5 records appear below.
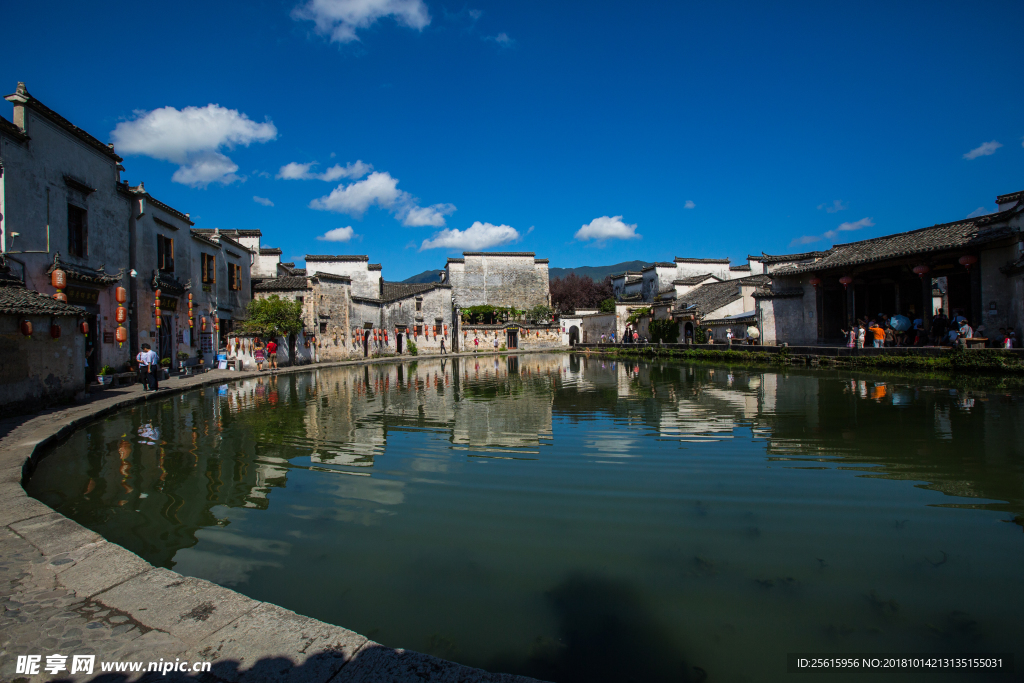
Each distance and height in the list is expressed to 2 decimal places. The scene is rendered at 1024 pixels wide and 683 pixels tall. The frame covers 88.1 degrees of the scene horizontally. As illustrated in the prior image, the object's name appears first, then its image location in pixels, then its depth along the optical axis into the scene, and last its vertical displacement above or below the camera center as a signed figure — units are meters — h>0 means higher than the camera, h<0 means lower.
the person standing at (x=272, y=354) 21.13 -0.17
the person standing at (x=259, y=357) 20.62 -0.29
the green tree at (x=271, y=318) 21.61 +1.33
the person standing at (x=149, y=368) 12.46 -0.37
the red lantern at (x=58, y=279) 11.05 +1.58
